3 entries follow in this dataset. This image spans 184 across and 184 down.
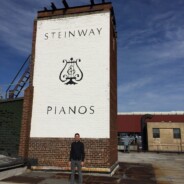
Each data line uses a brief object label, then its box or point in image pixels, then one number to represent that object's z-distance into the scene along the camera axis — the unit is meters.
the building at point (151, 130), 33.12
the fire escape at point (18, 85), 14.20
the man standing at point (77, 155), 8.73
